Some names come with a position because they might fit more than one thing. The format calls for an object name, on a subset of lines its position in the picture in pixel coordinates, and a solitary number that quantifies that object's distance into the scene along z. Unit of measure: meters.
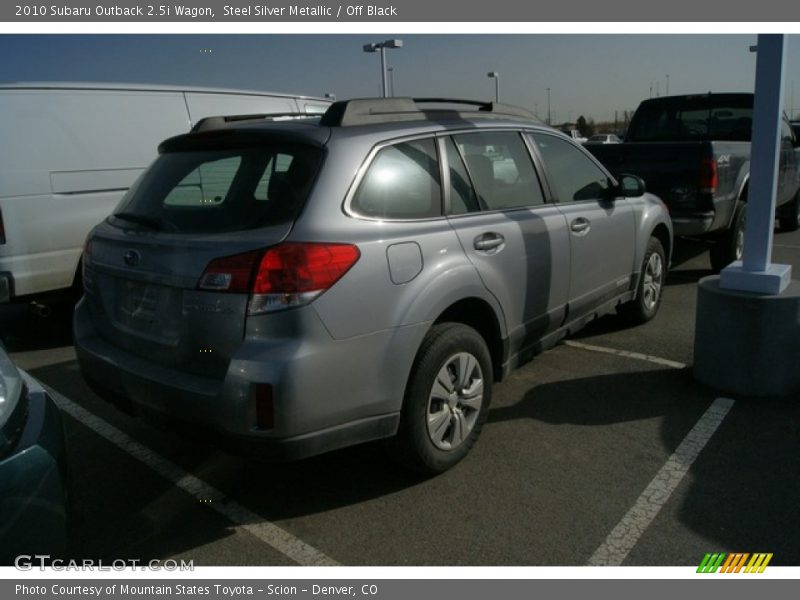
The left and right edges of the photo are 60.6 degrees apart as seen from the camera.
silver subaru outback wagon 2.66
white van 5.36
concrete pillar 4.01
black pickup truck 6.70
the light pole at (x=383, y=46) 22.65
